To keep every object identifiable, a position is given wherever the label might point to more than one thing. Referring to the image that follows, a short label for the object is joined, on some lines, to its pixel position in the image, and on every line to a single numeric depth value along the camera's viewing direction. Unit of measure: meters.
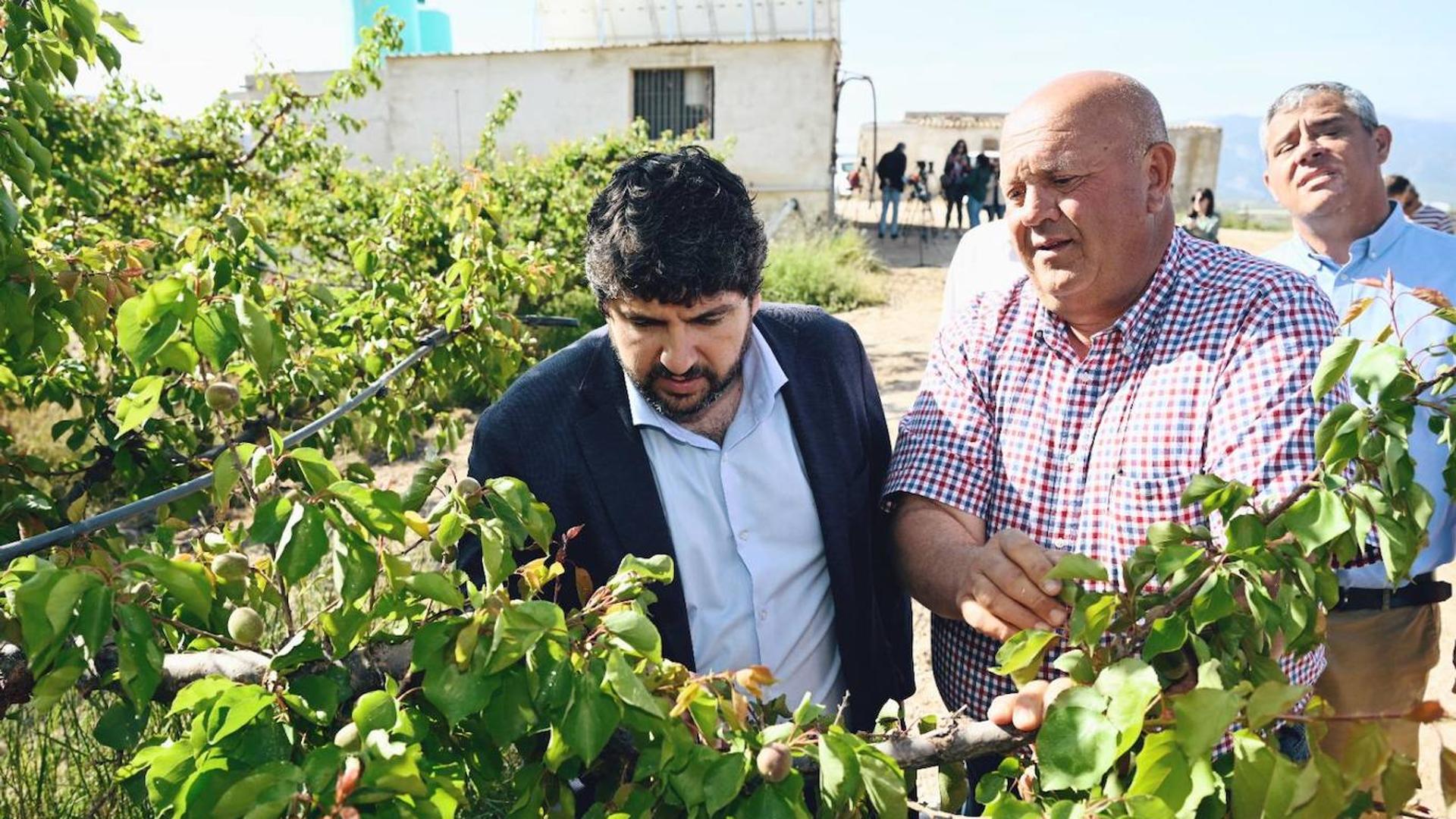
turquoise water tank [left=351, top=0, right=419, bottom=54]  18.12
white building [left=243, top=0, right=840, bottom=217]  19.75
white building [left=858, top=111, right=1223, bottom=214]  29.45
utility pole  20.03
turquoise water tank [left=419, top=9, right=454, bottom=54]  24.88
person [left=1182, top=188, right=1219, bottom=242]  12.80
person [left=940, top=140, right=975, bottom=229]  20.55
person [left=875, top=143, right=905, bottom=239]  20.05
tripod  22.80
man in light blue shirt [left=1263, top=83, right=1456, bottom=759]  2.90
